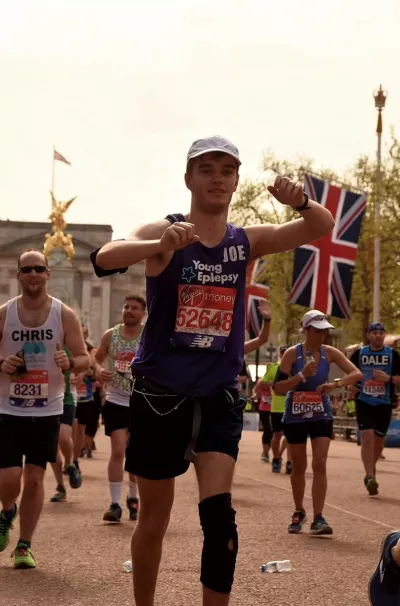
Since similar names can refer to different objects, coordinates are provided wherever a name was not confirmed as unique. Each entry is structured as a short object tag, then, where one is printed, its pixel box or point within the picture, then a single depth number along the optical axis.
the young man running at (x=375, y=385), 17.19
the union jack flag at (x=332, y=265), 33.03
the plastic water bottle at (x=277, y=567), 9.03
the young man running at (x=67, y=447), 15.31
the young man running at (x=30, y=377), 9.44
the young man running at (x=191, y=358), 6.17
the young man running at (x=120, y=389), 12.85
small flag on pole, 113.31
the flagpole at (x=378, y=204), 43.89
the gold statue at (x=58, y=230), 113.75
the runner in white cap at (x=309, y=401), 11.83
